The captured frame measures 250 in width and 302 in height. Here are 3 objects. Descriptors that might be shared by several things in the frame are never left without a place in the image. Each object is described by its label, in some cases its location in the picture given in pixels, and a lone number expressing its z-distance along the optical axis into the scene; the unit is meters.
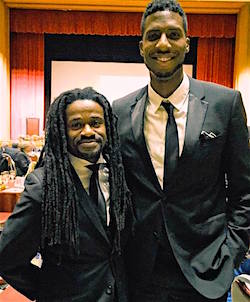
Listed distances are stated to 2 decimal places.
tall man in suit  1.42
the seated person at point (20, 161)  5.09
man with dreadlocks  1.29
